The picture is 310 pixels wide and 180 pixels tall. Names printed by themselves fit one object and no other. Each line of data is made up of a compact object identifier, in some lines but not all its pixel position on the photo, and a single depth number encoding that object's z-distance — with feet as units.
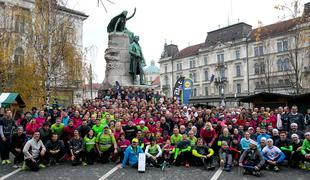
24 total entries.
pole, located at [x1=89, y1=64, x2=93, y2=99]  61.92
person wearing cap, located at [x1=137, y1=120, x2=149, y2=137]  26.93
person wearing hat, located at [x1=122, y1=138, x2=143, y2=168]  23.32
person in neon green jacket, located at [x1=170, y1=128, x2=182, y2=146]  25.68
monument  49.80
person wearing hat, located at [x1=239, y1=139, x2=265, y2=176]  21.48
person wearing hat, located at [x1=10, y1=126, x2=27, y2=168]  24.07
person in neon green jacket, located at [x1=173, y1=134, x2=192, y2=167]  24.40
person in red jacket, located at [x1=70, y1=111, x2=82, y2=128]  27.28
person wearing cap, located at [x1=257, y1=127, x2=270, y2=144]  25.66
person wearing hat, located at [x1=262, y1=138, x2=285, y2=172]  22.63
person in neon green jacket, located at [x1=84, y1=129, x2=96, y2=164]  24.54
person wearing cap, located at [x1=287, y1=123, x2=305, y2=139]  25.42
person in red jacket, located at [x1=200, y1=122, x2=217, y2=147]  26.53
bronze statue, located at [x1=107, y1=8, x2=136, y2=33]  50.56
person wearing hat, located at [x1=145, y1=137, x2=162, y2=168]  23.75
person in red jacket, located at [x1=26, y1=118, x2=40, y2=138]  25.52
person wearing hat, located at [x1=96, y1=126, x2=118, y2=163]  24.90
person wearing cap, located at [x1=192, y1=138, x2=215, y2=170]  23.55
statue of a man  50.16
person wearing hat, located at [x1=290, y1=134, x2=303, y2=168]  23.49
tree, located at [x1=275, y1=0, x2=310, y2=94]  43.82
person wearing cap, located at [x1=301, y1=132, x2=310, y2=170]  22.89
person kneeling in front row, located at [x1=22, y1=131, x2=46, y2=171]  22.00
